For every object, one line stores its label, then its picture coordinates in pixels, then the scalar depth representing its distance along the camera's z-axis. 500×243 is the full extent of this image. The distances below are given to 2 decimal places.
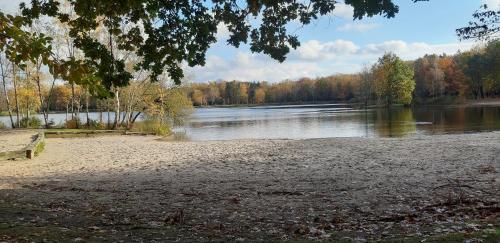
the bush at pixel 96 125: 40.12
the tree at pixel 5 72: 42.12
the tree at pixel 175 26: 7.89
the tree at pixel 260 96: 173.75
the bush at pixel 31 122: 43.10
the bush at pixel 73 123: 40.34
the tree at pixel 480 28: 11.94
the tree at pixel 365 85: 105.00
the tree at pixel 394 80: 84.44
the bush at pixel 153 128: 38.14
